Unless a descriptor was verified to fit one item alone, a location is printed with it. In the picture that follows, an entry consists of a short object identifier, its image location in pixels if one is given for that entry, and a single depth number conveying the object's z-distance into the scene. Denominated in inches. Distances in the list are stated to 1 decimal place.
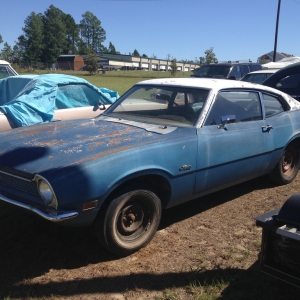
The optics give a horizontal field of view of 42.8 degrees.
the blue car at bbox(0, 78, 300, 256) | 119.3
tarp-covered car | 255.9
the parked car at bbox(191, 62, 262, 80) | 560.1
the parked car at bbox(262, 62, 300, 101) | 270.1
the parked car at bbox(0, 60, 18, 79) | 384.8
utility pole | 1011.6
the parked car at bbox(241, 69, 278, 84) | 473.1
